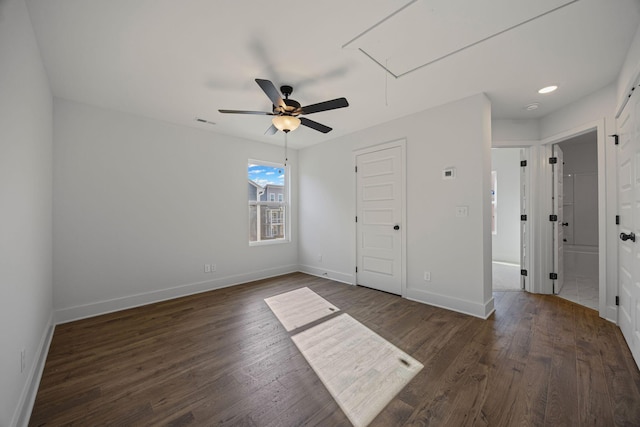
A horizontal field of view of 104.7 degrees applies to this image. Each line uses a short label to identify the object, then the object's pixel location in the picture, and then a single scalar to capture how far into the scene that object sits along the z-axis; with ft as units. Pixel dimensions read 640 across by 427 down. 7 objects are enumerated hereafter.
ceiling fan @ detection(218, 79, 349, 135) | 7.26
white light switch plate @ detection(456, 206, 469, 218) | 9.95
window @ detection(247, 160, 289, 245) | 15.51
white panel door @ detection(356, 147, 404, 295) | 12.20
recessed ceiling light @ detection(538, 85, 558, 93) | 9.08
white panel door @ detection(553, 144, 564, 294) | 12.09
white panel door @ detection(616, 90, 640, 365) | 6.63
